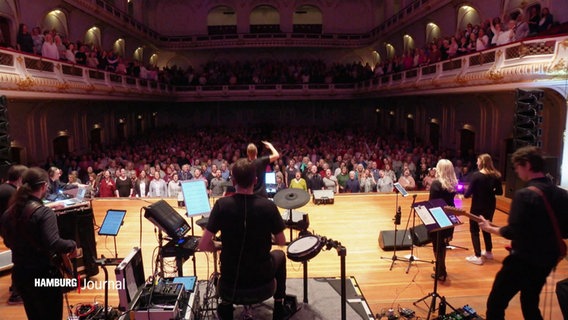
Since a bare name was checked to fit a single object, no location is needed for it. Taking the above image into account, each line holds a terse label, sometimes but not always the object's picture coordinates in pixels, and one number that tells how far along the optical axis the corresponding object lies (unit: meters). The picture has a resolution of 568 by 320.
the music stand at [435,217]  4.30
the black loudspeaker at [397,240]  6.40
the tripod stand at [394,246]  5.69
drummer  3.00
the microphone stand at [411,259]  5.72
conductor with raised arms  4.74
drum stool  3.10
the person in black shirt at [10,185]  4.28
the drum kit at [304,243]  3.43
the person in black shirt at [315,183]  10.04
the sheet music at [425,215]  4.36
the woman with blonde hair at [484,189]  5.39
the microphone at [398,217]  5.67
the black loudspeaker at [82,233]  5.18
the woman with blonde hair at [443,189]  5.21
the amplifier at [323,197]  9.06
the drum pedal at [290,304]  4.17
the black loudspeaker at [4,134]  7.70
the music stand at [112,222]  4.73
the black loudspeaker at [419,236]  5.89
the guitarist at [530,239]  3.10
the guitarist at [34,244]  3.14
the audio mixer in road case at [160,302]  3.46
